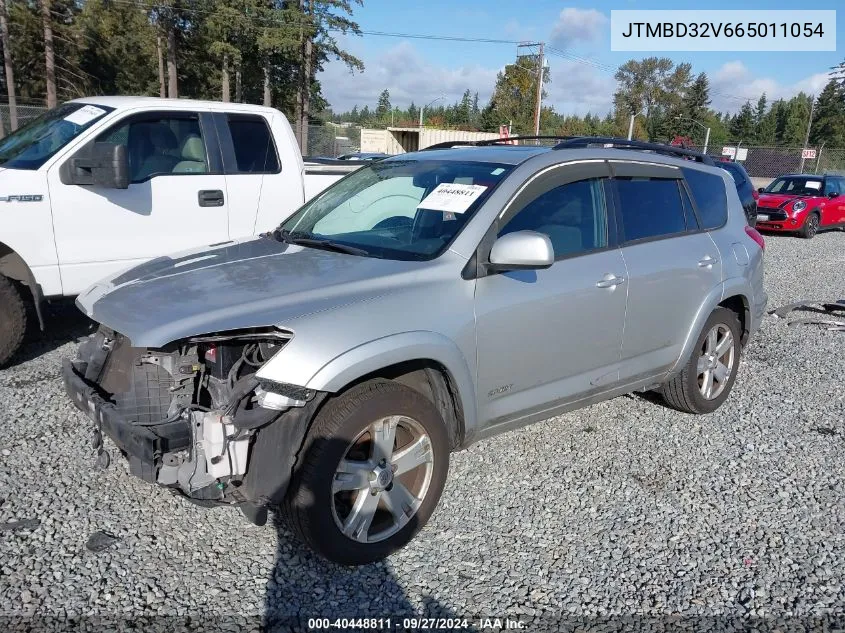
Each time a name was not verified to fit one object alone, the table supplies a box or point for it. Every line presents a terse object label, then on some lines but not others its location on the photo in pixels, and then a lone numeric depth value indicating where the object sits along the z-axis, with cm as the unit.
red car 1731
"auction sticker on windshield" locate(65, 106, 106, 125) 570
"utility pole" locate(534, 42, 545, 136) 4099
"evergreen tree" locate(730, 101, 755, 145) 9006
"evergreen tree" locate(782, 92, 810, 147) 8550
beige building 3547
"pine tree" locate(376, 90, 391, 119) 11492
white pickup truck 527
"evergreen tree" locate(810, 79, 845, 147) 8006
